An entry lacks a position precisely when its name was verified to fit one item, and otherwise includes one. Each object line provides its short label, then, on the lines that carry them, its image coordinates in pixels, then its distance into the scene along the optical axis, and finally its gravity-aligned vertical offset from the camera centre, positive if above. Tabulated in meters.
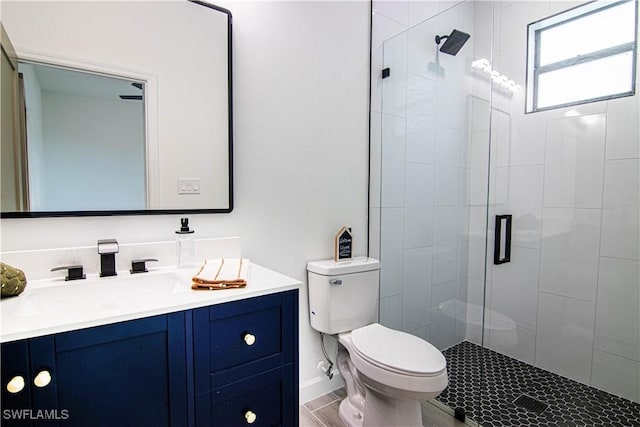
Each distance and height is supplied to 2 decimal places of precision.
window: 1.90 +0.89
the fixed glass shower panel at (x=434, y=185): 2.18 +0.08
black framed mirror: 1.14 +0.33
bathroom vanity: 0.76 -0.43
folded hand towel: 1.08 -0.28
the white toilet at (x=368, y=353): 1.34 -0.69
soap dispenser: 1.36 -0.21
